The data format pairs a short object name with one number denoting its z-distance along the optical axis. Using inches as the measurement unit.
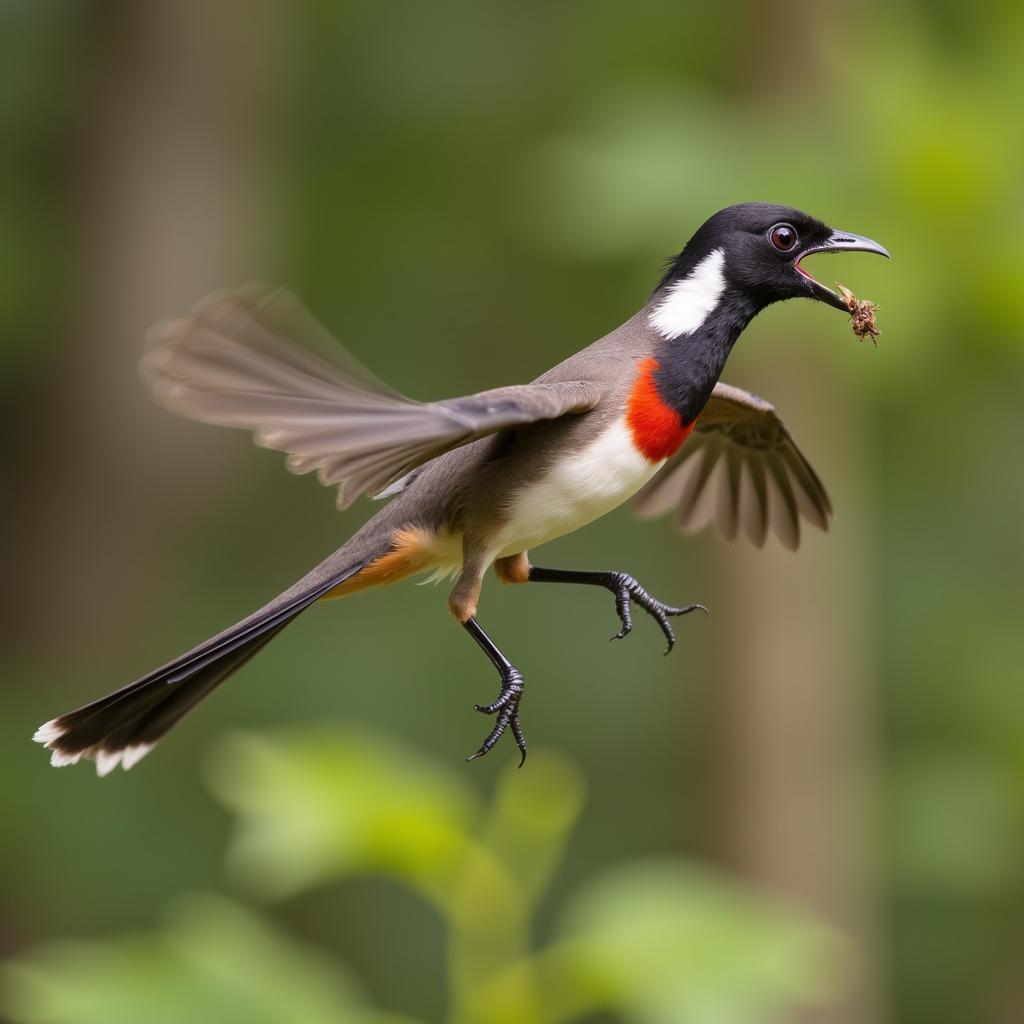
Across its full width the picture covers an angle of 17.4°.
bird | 138.9
